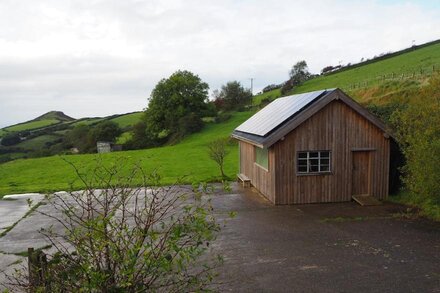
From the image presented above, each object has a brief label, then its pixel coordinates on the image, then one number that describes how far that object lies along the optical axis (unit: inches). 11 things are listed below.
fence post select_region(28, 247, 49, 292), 172.4
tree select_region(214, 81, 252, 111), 2731.3
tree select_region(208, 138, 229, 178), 1011.5
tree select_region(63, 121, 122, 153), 2556.6
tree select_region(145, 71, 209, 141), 2365.5
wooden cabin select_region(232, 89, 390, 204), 650.2
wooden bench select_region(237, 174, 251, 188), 842.2
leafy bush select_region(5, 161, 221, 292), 156.3
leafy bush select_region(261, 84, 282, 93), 3527.6
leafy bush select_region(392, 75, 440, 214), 514.9
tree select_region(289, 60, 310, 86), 2990.7
